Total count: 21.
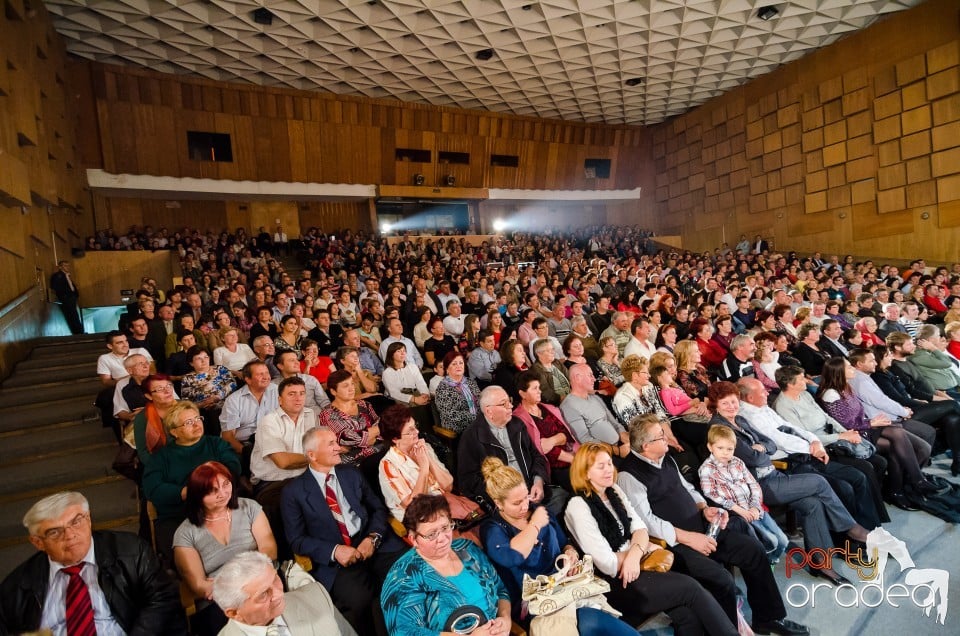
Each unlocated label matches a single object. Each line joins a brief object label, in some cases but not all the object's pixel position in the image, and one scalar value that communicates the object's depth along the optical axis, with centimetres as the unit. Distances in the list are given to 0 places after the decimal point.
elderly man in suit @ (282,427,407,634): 194
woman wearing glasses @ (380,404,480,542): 224
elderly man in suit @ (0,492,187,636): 150
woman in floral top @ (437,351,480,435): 317
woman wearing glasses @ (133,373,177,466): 247
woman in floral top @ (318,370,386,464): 266
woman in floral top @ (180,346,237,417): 333
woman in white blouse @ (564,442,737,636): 195
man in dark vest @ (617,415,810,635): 214
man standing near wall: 644
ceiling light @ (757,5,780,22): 961
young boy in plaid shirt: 244
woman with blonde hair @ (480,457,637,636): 187
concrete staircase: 268
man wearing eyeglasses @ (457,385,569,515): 246
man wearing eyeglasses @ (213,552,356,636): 144
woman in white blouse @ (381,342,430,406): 361
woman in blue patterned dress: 163
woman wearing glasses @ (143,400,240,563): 215
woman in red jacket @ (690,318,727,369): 458
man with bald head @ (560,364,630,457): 296
